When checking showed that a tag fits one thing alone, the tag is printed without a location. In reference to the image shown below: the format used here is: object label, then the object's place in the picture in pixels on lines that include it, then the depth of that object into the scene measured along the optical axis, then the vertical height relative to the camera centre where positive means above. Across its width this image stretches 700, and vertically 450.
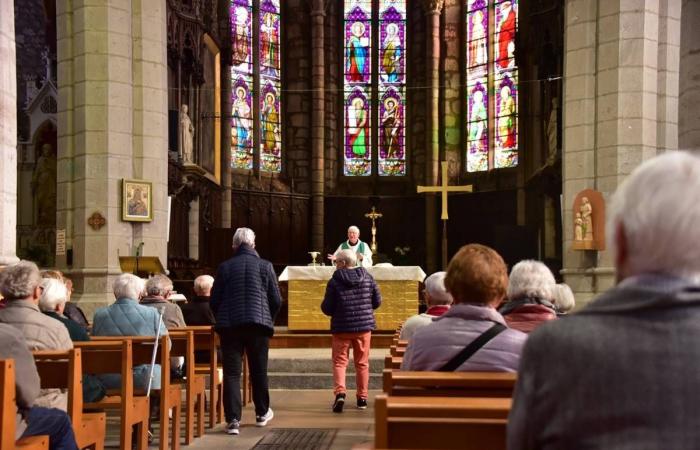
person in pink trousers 8.86 -0.98
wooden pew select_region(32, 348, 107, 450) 4.59 -0.81
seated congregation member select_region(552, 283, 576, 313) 6.61 -0.61
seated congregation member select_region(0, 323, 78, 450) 3.87 -0.83
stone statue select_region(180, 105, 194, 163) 17.48 +1.39
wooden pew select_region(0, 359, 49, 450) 3.61 -0.74
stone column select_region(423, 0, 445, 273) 23.62 +3.06
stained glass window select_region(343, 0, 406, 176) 24.73 +3.24
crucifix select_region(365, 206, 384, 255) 17.27 -0.11
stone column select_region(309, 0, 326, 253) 23.80 +2.80
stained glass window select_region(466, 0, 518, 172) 22.77 +3.03
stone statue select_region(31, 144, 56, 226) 18.53 +0.46
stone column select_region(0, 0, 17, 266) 8.91 +0.70
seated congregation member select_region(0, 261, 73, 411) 4.75 -0.52
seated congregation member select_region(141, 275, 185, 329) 7.94 -0.75
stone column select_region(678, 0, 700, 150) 8.01 +1.13
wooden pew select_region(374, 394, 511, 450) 2.50 -0.56
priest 12.73 -0.51
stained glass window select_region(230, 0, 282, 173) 23.00 +3.13
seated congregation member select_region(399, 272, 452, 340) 6.09 -0.57
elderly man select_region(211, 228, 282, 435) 7.56 -0.83
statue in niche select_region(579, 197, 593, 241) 12.23 -0.10
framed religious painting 12.83 +0.12
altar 12.80 -1.13
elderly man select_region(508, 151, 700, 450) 1.74 -0.24
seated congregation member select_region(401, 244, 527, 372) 3.51 -0.45
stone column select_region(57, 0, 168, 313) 12.70 +1.07
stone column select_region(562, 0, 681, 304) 12.27 +1.47
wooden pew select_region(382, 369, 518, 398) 3.10 -0.57
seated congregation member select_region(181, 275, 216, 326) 9.12 -0.95
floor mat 6.78 -1.70
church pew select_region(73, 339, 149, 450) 5.21 -0.87
